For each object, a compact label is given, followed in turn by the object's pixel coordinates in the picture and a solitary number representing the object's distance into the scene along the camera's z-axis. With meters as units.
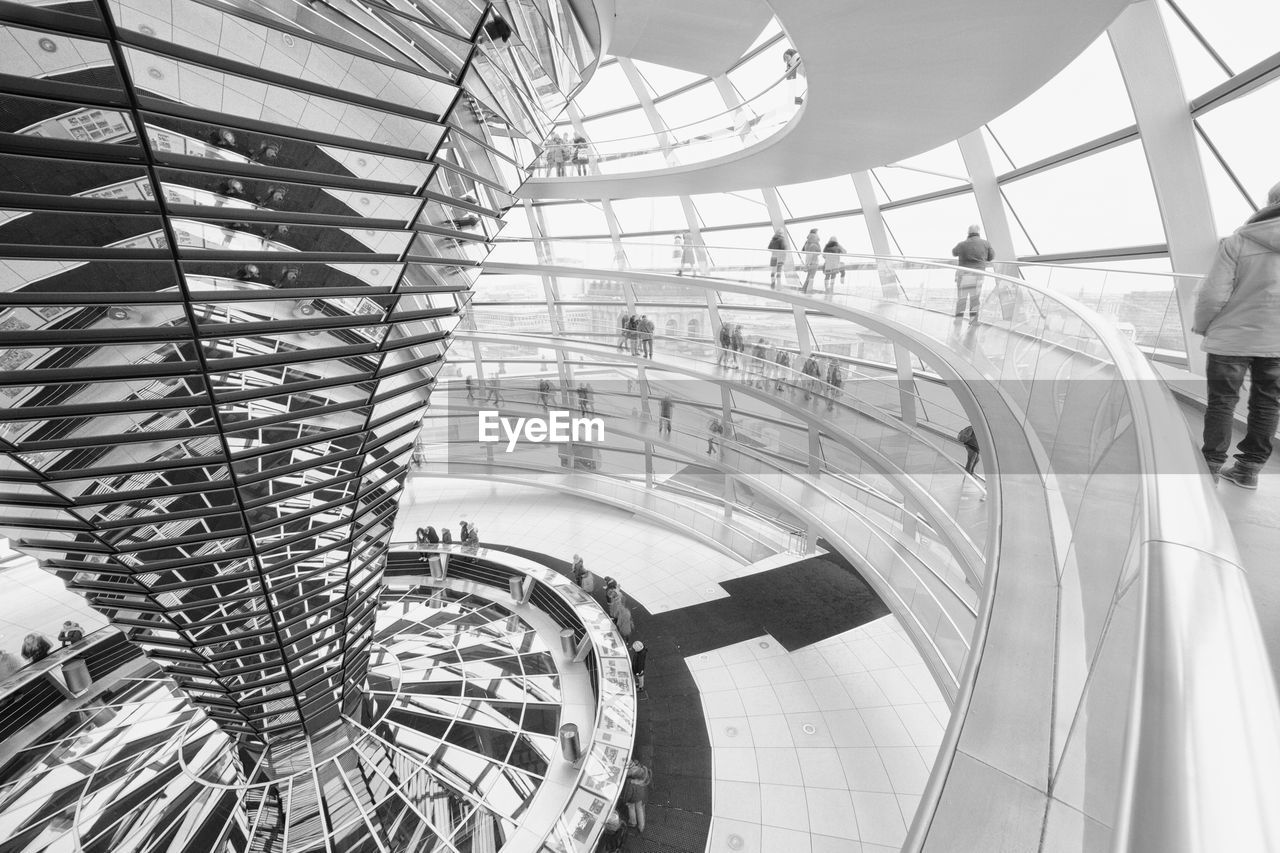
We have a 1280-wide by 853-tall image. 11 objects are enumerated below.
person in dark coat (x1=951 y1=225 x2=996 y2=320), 8.83
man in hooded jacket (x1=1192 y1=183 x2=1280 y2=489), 3.39
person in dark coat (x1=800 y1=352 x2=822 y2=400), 15.05
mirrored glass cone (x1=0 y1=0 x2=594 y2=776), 3.38
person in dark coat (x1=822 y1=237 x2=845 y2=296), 12.38
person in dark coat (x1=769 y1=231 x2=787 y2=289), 13.50
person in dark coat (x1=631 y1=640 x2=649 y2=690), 12.08
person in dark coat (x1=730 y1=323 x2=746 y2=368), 17.02
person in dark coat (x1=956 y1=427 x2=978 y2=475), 9.35
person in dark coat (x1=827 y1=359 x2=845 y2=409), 15.64
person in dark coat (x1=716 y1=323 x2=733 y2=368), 17.32
